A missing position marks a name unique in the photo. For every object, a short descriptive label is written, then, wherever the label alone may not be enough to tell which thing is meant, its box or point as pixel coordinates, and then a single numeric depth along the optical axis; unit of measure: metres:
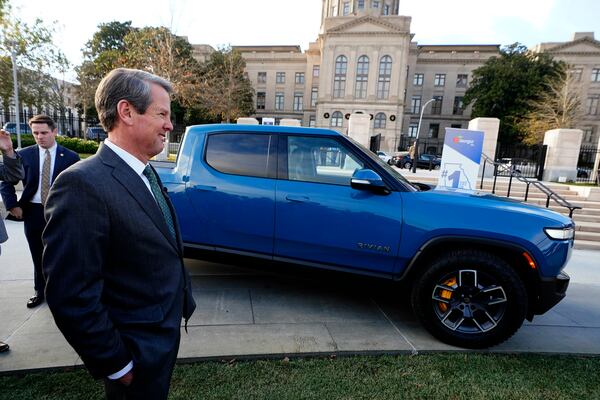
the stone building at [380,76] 52.00
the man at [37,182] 3.29
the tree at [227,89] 35.91
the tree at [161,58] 18.86
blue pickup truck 2.94
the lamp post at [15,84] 13.39
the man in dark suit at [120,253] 1.12
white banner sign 8.68
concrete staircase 7.83
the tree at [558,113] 31.98
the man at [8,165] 2.66
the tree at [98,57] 31.45
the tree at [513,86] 42.38
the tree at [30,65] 19.20
